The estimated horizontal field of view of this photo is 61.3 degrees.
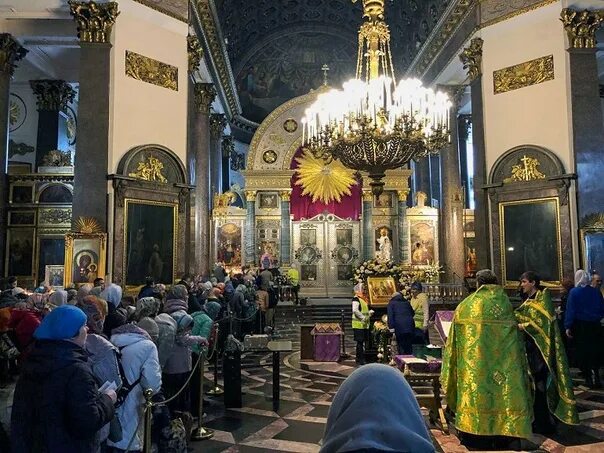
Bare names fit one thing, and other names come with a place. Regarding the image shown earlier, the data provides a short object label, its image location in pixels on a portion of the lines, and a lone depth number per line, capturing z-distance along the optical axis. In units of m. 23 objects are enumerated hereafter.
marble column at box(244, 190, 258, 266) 21.88
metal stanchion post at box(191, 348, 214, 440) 5.75
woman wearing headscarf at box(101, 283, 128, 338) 4.63
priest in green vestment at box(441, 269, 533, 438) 5.25
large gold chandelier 8.26
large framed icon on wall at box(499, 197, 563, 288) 12.33
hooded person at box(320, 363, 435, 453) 1.36
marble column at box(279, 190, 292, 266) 22.14
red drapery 23.12
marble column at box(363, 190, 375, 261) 21.94
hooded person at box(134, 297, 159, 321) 4.91
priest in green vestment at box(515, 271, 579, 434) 5.85
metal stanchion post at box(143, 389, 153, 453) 3.77
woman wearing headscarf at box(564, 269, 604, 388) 8.17
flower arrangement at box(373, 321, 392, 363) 9.38
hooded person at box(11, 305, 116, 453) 2.65
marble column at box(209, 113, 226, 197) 21.22
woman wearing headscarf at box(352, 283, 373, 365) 9.97
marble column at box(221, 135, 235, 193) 26.44
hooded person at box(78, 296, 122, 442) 3.54
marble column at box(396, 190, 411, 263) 21.17
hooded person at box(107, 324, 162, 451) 3.84
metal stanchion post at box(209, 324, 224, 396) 7.80
